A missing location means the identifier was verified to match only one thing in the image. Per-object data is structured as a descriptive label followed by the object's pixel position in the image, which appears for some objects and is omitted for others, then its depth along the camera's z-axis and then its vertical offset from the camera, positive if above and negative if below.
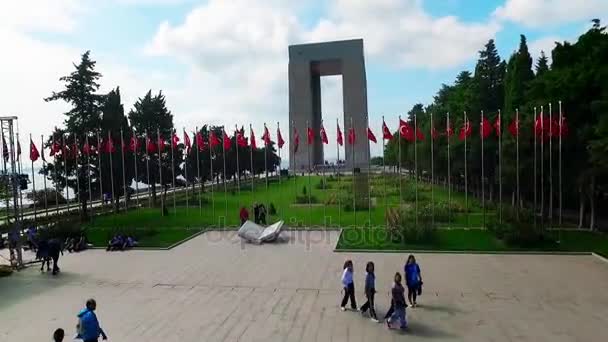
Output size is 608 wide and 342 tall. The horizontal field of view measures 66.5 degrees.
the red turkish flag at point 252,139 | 23.59 +1.11
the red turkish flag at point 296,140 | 22.77 +0.94
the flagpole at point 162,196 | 24.04 -1.95
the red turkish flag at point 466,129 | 20.81 +1.08
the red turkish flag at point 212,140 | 23.72 +1.13
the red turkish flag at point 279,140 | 23.06 +0.99
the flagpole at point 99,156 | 25.14 +0.56
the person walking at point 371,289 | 9.80 -2.83
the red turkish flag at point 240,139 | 24.03 +1.15
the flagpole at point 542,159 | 18.27 -0.38
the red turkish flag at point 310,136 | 21.88 +1.11
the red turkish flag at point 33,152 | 23.33 +0.82
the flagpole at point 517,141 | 19.66 +0.44
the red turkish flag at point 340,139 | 21.91 +0.89
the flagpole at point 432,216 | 20.69 -2.81
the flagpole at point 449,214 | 20.47 -2.83
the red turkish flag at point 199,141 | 23.09 +1.08
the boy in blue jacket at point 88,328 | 7.52 -2.62
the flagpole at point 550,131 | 17.97 +0.75
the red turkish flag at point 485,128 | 20.36 +1.07
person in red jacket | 22.31 -2.61
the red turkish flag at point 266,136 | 22.93 +1.21
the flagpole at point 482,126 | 20.34 +1.16
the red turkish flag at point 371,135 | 21.95 +1.00
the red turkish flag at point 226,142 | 23.97 +1.02
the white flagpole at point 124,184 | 27.56 -1.13
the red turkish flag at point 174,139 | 25.60 +1.35
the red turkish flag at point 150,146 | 24.84 +1.00
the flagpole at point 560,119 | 17.48 +1.16
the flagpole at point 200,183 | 23.50 -1.74
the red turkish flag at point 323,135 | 22.34 +1.11
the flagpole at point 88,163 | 25.03 +0.19
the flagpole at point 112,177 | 25.89 -0.67
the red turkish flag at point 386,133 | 20.98 +1.05
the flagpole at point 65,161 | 25.09 +0.36
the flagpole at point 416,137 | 20.62 +0.80
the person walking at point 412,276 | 10.57 -2.76
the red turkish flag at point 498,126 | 19.36 +1.12
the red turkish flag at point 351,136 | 21.72 +0.97
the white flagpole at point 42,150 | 24.34 +0.95
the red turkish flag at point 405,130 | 20.88 +1.17
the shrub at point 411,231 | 18.16 -3.02
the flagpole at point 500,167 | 19.58 -0.74
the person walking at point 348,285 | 10.42 -2.87
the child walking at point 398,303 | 9.20 -2.93
